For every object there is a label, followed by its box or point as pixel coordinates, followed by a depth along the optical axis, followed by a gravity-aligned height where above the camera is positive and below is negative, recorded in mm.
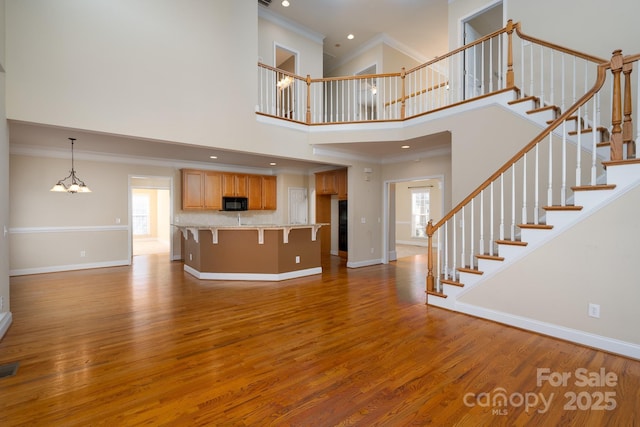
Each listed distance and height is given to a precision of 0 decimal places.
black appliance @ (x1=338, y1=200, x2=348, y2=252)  8249 -481
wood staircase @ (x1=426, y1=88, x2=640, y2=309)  2632 -45
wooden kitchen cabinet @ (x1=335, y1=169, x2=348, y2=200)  7508 +696
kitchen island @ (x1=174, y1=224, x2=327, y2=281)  5375 -792
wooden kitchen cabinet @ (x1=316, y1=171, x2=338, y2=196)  7832 +731
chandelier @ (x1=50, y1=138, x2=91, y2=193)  6118 +655
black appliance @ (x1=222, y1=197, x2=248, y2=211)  7895 +184
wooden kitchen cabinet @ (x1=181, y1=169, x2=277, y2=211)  7410 +591
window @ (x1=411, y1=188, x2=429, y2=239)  10969 -90
